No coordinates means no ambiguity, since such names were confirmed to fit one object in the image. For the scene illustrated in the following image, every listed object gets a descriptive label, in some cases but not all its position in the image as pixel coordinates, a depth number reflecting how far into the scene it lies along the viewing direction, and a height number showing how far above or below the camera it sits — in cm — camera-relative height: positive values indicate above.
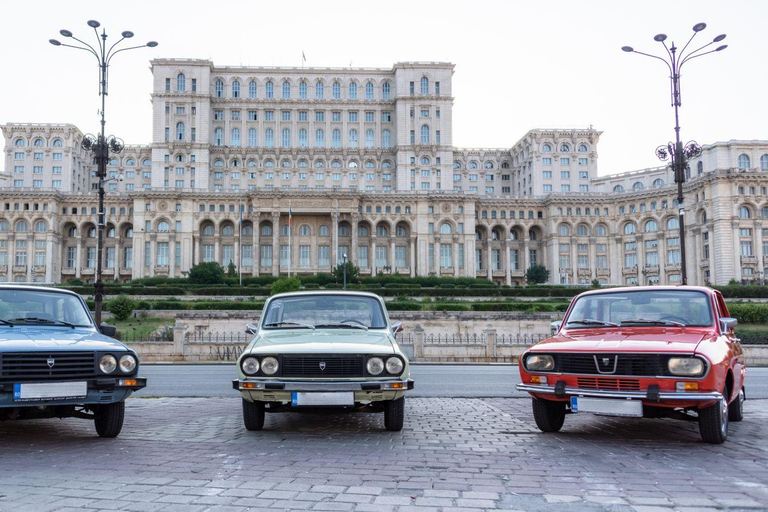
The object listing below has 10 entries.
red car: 671 -87
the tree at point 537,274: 8056 +96
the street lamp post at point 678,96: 1972 +564
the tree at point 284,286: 4600 -14
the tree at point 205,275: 6419 +99
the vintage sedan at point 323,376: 726 -105
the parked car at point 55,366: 673 -87
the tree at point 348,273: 6354 +104
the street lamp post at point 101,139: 2031 +469
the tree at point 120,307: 3803 -127
